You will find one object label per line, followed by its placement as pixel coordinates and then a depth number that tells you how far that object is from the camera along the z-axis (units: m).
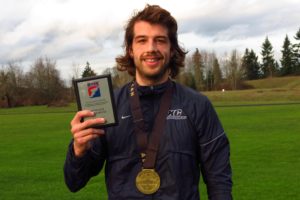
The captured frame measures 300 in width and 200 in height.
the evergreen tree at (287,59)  99.76
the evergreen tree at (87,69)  84.15
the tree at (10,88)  79.21
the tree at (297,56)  99.38
